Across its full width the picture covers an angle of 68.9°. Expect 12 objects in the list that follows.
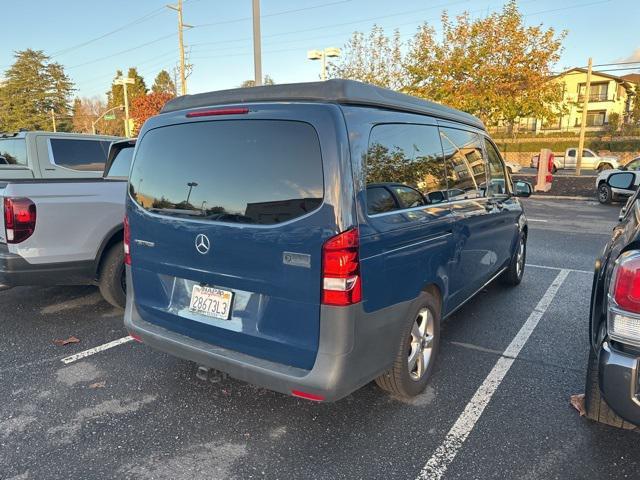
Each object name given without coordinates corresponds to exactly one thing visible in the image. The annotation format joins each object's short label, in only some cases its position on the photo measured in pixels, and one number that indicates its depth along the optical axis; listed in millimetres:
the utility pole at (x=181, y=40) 25766
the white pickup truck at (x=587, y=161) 32847
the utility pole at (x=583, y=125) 25591
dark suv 2088
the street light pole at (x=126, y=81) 29703
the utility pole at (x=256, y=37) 10961
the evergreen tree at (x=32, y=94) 60688
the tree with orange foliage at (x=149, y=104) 42959
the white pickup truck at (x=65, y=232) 4156
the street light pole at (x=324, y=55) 17947
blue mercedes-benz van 2430
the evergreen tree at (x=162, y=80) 74900
